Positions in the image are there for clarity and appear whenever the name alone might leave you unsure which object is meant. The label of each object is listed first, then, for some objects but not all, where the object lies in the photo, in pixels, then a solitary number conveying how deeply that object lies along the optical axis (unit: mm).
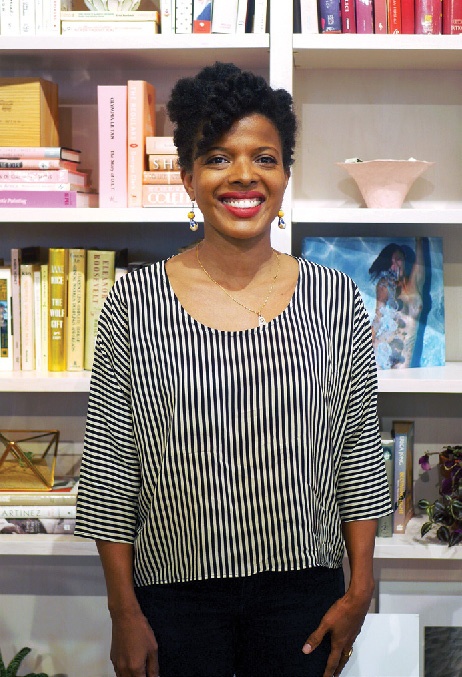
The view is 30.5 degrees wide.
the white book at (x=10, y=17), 1805
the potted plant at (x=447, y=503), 1849
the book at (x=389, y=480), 1899
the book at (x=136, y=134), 1802
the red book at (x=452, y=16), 1795
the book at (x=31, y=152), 1814
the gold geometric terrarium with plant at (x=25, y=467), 1920
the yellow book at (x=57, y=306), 1892
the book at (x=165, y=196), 1814
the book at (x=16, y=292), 1903
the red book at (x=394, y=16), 1808
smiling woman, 1258
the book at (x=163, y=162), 1816
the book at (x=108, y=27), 1795
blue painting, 1931
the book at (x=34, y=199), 1814
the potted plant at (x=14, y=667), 1963
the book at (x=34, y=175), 1818
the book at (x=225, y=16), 1781
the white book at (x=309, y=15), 1812
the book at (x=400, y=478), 1929
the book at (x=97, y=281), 1896
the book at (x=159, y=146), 1810
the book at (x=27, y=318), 1901
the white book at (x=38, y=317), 1907
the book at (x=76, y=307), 1896
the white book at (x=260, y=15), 1779
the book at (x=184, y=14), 1792
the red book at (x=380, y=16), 1806
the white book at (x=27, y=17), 1804
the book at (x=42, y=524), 1906
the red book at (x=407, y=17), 1806
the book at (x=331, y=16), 1799
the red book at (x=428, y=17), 1797
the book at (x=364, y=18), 1802
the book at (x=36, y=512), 1901
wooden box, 1842
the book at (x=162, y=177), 1811
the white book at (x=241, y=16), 1783
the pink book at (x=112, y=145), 1801
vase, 1848
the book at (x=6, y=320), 1908
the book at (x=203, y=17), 1786
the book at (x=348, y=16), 1799
